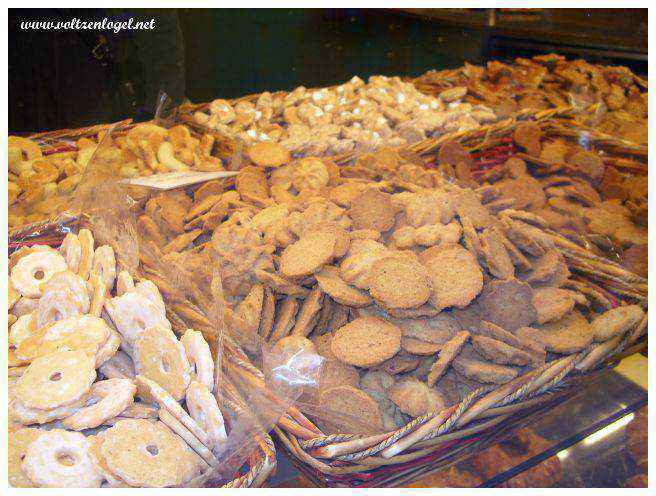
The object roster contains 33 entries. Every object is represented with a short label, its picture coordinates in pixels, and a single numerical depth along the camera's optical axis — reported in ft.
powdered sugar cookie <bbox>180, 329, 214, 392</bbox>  2.50
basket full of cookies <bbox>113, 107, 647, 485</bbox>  2.57
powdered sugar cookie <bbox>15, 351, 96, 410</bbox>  2.24
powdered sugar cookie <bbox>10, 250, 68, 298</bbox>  3.12
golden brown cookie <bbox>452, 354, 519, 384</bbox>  2.73
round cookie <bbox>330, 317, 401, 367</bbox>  2.73
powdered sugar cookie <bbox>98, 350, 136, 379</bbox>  2.56
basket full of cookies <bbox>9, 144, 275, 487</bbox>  2.12
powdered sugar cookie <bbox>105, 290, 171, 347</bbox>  2.72
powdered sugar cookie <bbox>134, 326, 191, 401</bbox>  2.45
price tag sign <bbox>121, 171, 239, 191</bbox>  3.82
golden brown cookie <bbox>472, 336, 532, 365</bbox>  2.80
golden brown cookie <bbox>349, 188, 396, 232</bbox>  3.50
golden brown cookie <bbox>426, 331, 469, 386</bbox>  2.73
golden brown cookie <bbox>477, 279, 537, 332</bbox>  3.05
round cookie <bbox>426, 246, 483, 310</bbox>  2.92
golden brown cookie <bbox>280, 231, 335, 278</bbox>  3.01
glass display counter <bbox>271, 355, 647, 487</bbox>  3.06
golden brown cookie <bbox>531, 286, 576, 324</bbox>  3.08
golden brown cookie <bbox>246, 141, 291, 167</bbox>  4.46
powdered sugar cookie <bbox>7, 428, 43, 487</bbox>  2.16
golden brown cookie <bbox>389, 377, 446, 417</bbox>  2.64
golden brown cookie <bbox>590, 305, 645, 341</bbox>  3.12
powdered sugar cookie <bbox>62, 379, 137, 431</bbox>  2.22
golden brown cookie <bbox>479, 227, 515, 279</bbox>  3.18
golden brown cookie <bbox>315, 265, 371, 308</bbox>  2.93
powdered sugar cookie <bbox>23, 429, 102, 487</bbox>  2.09
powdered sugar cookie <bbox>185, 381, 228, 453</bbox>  2.28
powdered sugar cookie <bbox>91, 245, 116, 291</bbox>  3.10
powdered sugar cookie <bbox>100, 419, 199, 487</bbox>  2.07
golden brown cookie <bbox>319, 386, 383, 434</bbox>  2.56
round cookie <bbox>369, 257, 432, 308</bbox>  2.83
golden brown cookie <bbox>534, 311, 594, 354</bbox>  3.01
